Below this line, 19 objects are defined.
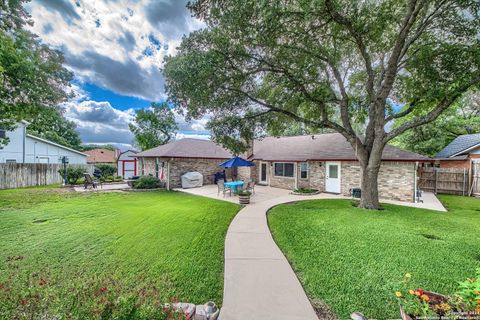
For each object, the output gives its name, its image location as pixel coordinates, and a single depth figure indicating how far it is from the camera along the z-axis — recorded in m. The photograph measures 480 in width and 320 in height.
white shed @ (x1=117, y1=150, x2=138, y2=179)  24.55
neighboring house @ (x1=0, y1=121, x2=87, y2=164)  18.23
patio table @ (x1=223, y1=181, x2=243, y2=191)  12.65
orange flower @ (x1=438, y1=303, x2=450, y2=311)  2.10
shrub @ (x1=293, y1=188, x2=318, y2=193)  13.87
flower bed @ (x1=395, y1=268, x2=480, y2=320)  2.08
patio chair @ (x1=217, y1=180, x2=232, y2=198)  12.77
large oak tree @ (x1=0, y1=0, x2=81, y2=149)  8.19
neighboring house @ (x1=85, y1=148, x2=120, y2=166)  38.55
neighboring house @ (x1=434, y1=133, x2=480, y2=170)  13.92
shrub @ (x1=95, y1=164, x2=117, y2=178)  21.82
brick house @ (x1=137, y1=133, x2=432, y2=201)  11.70
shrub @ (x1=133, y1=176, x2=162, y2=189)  15.10
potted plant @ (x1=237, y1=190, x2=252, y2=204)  10.35
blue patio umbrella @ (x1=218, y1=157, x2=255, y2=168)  13.11
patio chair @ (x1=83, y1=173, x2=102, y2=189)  14.99
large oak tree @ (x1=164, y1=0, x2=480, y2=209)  7.16
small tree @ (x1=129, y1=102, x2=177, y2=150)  27.61
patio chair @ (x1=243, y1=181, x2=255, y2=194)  12.79
